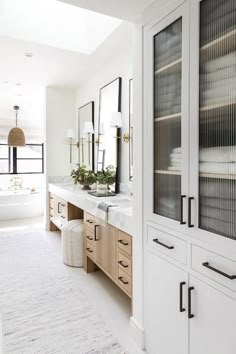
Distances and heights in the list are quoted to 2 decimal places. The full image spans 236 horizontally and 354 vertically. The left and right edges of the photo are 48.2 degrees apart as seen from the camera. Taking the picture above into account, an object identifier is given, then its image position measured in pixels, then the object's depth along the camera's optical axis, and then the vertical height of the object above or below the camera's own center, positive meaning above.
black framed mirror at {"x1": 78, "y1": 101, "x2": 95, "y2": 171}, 4.29 +0.59
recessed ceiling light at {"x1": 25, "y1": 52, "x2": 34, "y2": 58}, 3.44 +1.52
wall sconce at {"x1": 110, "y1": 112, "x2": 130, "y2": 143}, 3.23 +0.61
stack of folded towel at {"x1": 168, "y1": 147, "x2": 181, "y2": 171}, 1.51 +0.06
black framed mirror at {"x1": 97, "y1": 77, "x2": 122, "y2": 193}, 3.52 +0.56
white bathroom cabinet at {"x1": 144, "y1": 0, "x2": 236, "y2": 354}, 1.20 -0.04
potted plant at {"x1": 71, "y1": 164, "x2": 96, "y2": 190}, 4.07 -0.13
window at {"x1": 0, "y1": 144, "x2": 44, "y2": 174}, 7.46 +0.30
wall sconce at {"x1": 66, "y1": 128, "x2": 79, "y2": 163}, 4.92 +0.65
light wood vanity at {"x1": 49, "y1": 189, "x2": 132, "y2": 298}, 2.21 -0.79
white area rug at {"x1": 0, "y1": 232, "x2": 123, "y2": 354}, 1.94 -1.28
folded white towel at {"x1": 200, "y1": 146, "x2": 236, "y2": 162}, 1.19 +0.08
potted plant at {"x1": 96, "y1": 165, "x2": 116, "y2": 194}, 3.51 -0.14
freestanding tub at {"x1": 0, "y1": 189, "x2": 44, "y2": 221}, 6.22 -0.85
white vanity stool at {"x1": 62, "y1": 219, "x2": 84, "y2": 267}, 3.31 -0.94
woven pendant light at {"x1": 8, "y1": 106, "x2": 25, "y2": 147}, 6.38 +0.79
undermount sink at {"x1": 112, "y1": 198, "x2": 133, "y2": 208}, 2.62 -0.35
